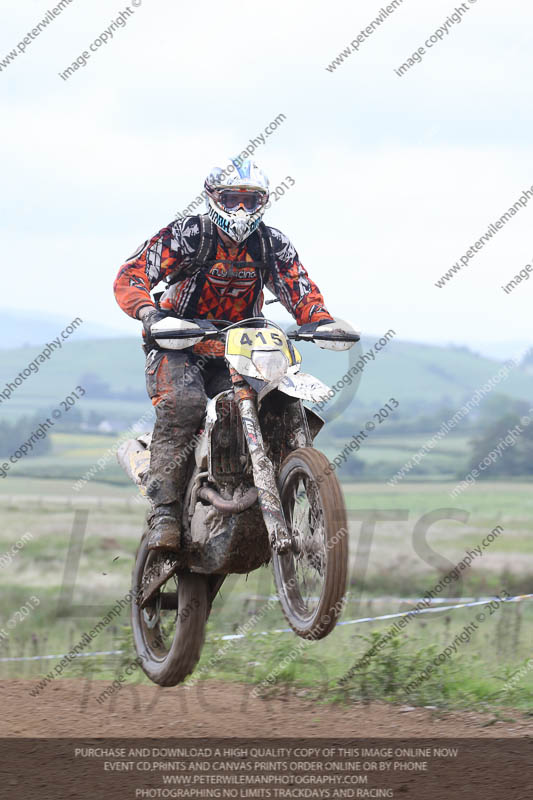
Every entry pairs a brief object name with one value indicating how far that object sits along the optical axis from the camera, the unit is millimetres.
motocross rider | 15578
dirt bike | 13625
